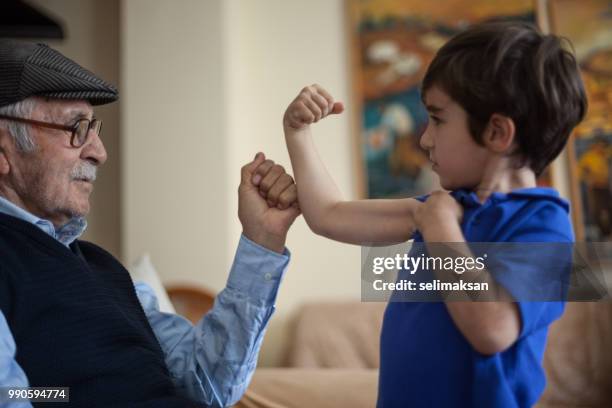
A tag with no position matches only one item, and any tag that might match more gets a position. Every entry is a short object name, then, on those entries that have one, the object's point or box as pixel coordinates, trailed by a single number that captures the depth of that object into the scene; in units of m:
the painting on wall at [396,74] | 3.20
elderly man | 0.99
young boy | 0.82
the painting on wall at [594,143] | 2.96
